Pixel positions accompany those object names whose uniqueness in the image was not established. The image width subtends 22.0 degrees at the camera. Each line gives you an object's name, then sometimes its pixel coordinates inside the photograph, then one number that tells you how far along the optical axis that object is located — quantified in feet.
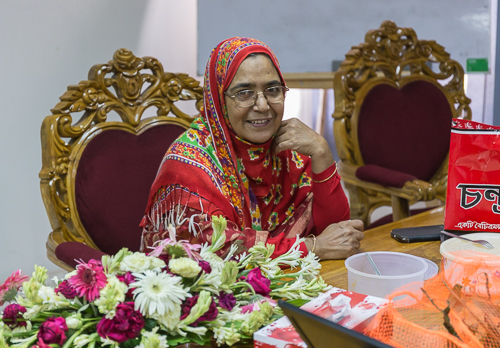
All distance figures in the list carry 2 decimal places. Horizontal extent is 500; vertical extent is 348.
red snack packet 9.76
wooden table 10.11
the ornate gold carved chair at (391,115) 15.87
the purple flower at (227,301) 8.50
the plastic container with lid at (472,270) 8.27
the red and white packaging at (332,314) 8.20
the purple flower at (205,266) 8.38
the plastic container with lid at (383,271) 8.93
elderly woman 11.03
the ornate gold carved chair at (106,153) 11.62
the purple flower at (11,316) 8.25
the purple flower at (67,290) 8.26
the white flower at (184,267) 8.20
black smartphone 10.95
